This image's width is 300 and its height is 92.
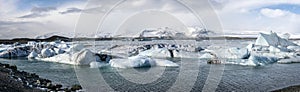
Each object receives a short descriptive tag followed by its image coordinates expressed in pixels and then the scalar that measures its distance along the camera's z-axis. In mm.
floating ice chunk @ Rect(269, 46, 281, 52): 19668
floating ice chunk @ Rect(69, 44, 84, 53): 18374
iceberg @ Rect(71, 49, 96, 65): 14737
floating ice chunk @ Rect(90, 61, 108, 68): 13655
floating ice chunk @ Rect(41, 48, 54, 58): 19322
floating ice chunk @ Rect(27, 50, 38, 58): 20440
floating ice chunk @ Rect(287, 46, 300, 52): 22609
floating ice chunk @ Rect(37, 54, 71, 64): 15855
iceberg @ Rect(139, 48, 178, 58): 19743
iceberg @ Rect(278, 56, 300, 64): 15998
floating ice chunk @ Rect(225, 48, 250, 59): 16500
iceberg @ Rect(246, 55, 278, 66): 14670
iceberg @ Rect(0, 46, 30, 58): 21869
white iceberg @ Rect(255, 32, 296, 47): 22557
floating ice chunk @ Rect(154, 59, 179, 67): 13722
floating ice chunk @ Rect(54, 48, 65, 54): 20498
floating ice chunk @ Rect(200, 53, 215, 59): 18190
